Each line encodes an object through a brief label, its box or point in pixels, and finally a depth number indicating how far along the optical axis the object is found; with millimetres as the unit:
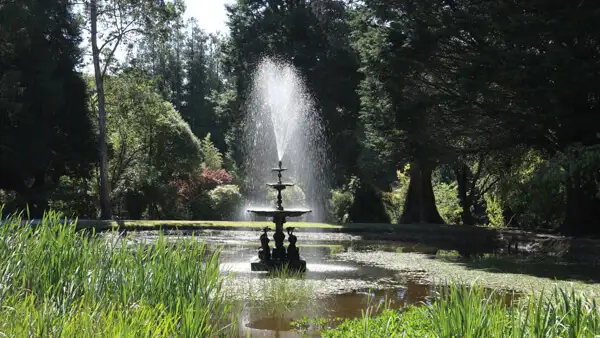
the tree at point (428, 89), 18812
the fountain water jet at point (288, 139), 31516
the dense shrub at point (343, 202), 28422
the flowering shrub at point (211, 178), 32562
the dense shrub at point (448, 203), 27758
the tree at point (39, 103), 25062
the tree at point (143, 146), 29438
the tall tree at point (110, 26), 26781
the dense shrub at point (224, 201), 30375
